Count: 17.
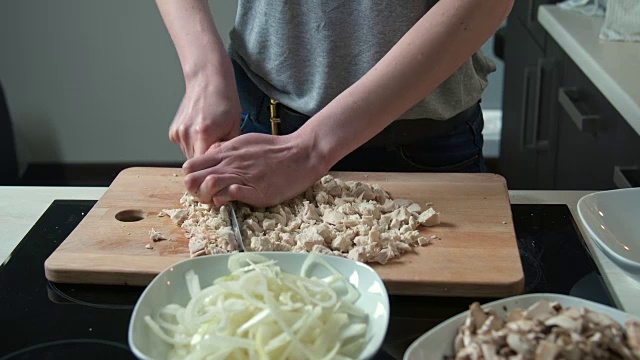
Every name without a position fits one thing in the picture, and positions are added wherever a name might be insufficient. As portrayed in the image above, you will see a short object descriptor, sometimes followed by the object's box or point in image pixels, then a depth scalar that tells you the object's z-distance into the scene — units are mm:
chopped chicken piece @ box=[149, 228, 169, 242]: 1166
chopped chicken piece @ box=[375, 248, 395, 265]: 1086
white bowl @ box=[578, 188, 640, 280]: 1045
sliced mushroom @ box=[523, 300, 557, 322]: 849
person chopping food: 1250
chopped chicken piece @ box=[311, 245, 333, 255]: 1096
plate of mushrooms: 774
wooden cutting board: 1053
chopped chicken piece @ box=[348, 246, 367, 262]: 1083
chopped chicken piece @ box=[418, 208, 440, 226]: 1191
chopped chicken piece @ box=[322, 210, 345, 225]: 1167
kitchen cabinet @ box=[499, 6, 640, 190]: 1833
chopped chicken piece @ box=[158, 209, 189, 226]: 1213
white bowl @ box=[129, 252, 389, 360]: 856
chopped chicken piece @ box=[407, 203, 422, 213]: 1227
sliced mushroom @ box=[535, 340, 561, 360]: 758
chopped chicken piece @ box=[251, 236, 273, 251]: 1106
